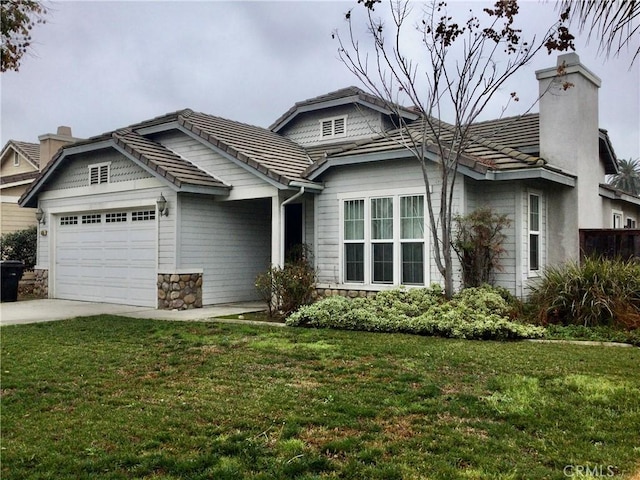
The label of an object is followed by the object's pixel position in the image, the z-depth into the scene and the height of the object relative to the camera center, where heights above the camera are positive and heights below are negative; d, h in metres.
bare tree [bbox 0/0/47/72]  6.14 +2.73
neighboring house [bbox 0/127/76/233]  20.58 +3.87
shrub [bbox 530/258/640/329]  9.04 -0.65
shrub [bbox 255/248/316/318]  11.41 -0.62
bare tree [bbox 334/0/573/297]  10.59 +4.01
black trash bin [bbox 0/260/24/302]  15.59 -0.62
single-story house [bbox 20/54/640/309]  11.69 +1.48
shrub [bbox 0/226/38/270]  18.98 +0.44
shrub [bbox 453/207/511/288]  10.80 +0.30
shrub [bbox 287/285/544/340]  8.67 -1.00
